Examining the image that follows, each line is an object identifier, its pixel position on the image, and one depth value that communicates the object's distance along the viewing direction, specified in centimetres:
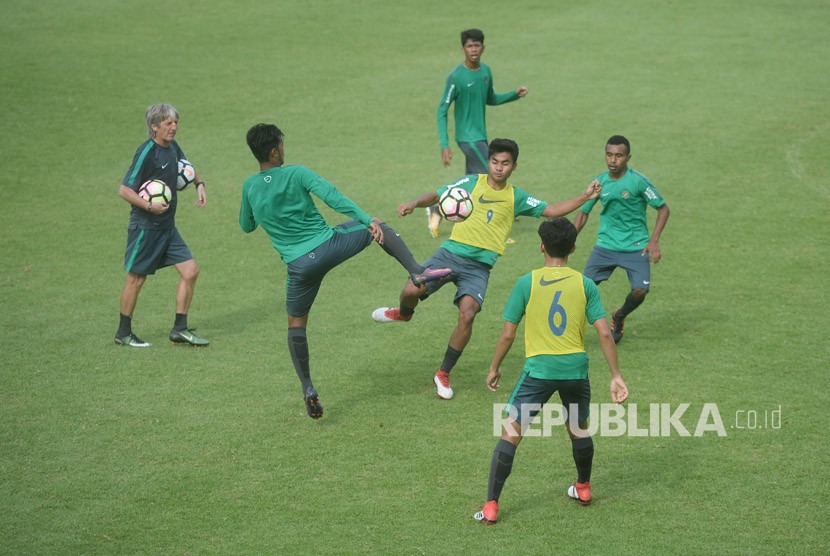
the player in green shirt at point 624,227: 2045
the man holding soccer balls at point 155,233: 2031
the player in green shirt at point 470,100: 2689
